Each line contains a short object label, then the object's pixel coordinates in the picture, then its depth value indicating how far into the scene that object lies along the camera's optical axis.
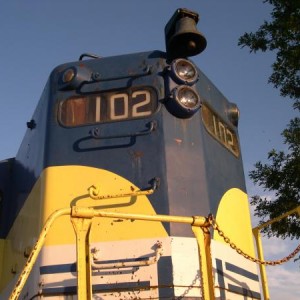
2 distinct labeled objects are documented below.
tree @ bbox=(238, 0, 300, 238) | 7.82
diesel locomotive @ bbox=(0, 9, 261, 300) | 3.49
